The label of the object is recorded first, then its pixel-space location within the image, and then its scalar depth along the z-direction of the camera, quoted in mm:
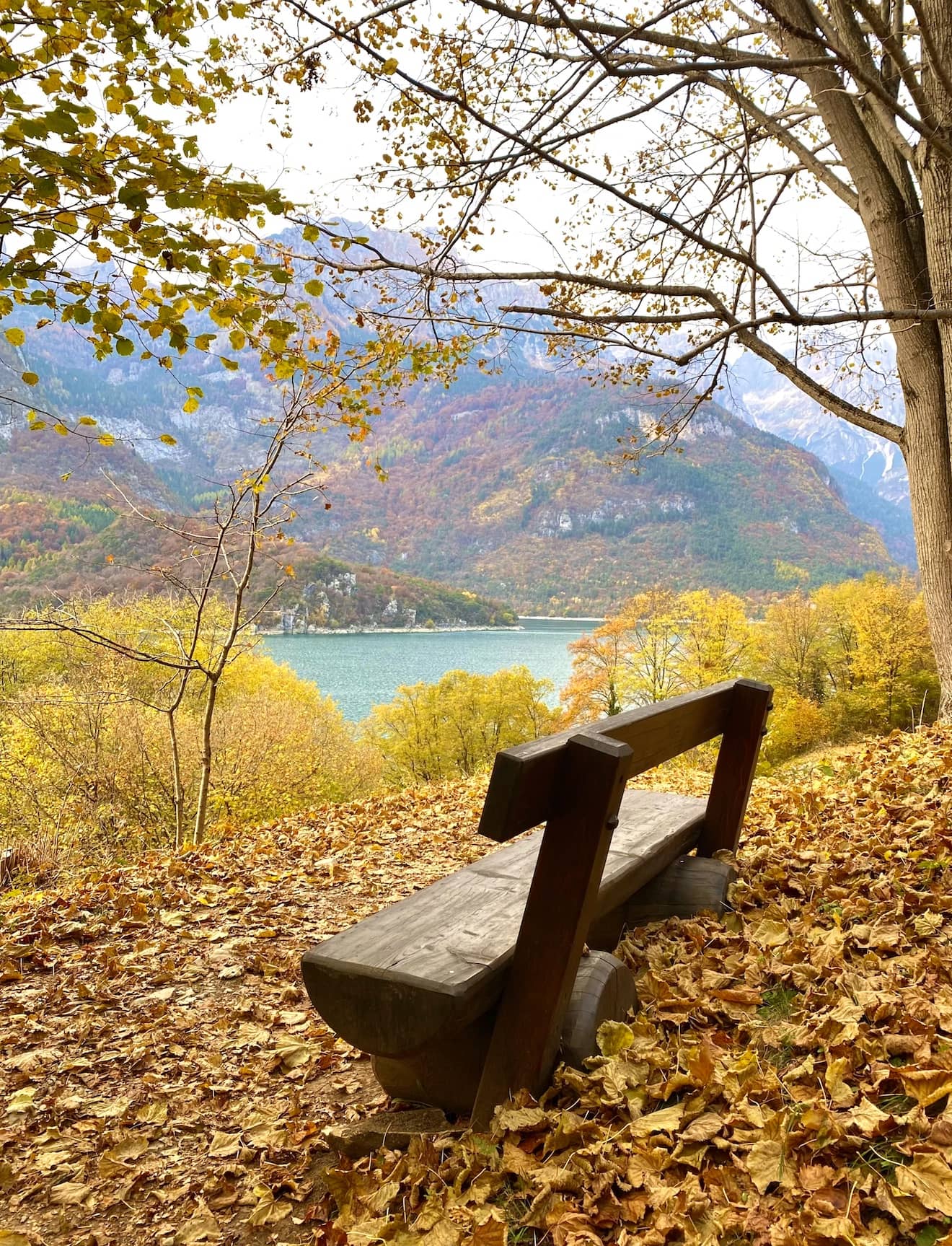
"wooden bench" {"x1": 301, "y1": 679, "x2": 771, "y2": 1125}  1859
